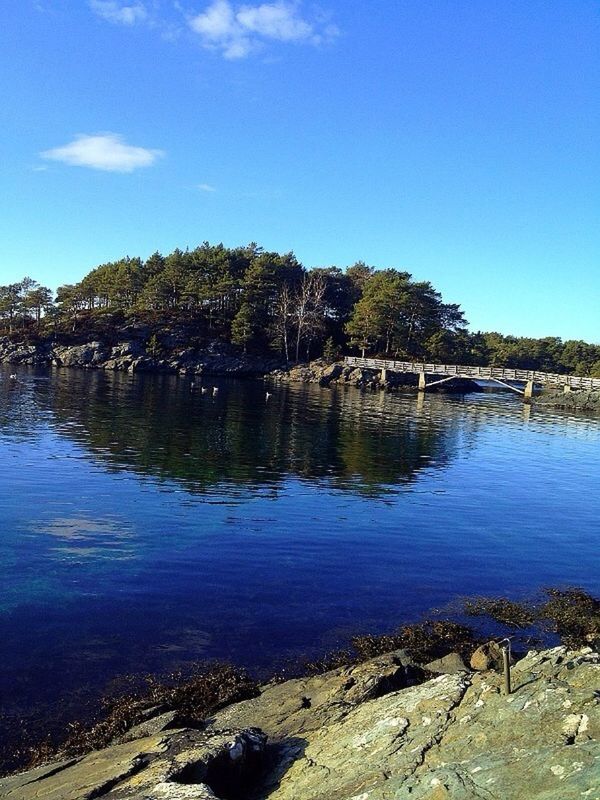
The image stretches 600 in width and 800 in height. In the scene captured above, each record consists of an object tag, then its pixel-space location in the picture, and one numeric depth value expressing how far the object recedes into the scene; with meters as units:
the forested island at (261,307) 109.50
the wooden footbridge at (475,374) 88.88
